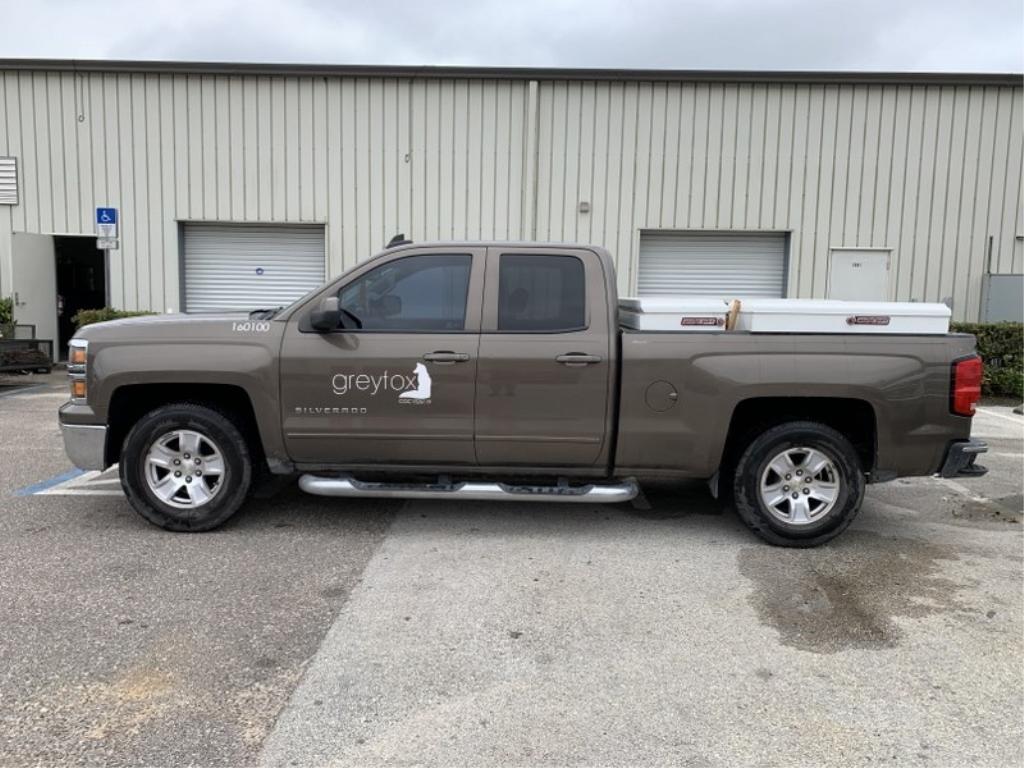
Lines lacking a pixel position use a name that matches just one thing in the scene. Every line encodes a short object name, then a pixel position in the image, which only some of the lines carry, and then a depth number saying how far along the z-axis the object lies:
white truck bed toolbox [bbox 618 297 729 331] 4.91
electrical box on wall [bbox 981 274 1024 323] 14.16
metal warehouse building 14.61
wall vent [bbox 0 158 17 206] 14.82
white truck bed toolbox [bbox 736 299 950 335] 4.81
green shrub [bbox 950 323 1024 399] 12.76
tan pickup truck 4.80
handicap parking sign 12.58
